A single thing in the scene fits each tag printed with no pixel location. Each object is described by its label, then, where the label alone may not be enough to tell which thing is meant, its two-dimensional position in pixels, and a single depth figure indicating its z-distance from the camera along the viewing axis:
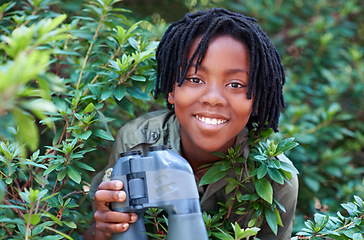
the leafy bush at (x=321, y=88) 1.75
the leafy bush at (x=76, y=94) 1.19
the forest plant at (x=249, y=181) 1.25
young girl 1.26
